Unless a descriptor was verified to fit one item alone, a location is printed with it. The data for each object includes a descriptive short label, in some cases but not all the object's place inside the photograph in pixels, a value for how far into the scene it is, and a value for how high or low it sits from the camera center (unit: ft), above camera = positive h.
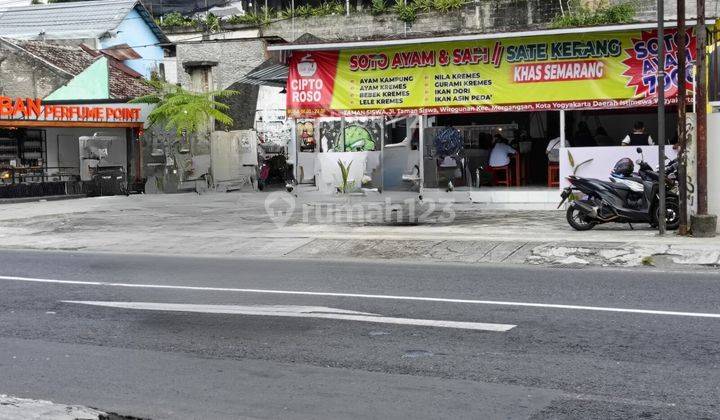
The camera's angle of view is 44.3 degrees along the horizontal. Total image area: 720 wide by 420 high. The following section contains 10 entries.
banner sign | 58.80 +6.44
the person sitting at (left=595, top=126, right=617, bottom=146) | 69.05 +2.02
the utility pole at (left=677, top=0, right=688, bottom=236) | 44.29 +1.87
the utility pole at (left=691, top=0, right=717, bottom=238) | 43.80 +1.09
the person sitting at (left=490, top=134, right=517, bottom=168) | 68.85 +1.05
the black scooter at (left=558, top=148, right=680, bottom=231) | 47.67 -2.07
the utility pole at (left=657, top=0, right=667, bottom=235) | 45.03 +2.13
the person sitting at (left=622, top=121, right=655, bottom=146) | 59.52 +1.66
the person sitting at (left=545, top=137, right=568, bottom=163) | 64.85 +1.05
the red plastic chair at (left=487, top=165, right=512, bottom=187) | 69.41 -0.58
